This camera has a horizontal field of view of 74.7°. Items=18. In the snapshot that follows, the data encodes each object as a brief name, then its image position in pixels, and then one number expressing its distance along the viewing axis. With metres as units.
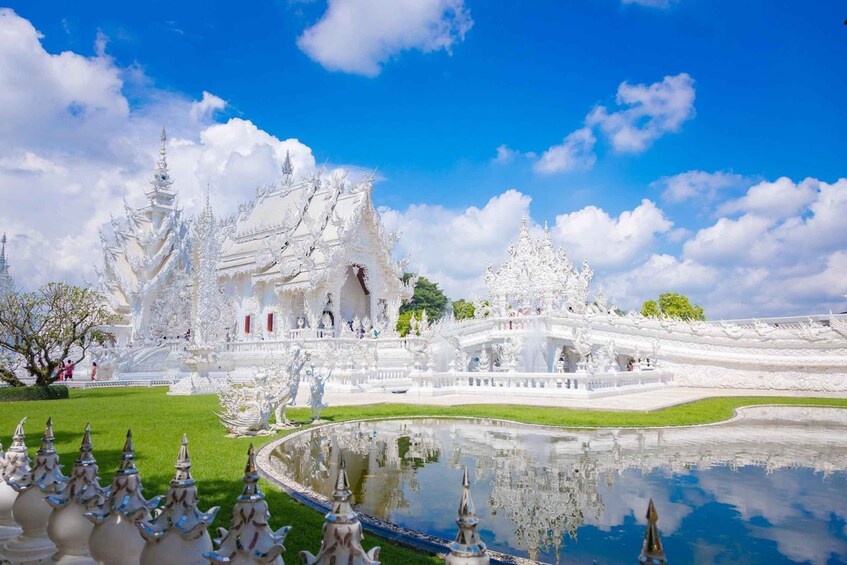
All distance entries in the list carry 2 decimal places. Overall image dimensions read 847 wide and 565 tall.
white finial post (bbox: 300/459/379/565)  1.72
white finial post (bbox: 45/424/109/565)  2.57
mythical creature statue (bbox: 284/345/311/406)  10.27
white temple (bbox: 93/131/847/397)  19.12
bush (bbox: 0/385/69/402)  15.91
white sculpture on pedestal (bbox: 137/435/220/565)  2.08
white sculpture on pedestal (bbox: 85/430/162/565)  2.36
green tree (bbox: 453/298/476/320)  52.08
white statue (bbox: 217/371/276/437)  9.34
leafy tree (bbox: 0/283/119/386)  16.70
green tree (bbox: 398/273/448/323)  53.14
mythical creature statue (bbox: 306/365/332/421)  11.05
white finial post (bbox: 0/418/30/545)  3.05
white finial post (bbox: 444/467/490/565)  1.60
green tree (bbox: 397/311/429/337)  42.69
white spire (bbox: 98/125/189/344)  32.03
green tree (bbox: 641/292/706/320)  41.84
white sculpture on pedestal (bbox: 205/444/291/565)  1.83
